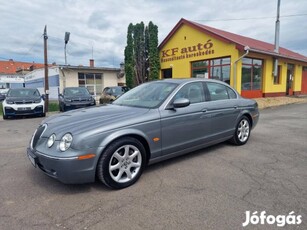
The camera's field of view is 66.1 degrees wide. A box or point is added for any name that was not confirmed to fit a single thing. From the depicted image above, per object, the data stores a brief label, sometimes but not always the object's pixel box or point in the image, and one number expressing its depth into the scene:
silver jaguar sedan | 2.98
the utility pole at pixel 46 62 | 14.37
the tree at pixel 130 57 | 19.64
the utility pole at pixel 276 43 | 16.34
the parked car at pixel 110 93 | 14.81
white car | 10.71
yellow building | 14.65
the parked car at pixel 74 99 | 12.36
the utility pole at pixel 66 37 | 20.21
